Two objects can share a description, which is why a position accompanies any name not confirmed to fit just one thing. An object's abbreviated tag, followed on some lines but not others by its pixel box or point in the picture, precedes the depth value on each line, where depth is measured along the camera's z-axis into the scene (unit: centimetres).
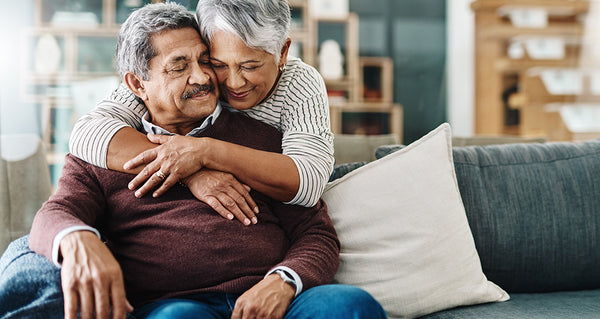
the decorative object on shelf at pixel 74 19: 437
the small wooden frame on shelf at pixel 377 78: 518
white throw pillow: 136
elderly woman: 123
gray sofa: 153
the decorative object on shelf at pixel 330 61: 501
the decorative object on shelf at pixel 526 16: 500
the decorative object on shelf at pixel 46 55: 429
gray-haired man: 104
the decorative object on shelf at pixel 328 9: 499
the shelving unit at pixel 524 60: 491
